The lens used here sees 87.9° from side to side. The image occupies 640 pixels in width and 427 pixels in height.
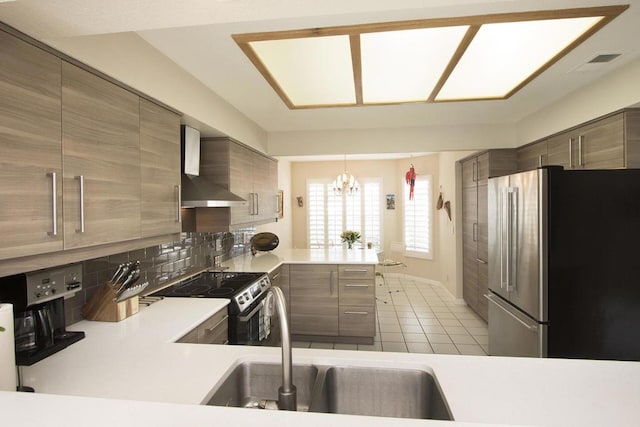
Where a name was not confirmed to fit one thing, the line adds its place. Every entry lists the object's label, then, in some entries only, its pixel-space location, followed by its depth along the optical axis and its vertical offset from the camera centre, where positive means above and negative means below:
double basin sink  1.24 -0.69
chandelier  5.76 +0.46
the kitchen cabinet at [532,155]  3.26 +0.56
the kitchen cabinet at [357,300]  3.68 -1.00
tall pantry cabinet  3.87 -0.12
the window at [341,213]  7.04 -0.05
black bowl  4.16 -0.38
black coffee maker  1.33 -0.41
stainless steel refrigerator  2.11 -0.35
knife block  1.83 -0.53
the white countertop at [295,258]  3.46 -0.57
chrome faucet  1.05 -0.51
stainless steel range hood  2.42 +0.21
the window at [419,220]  6.32 -0.20
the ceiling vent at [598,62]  2.05 +0.95
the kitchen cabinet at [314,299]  3.73 -1.00
